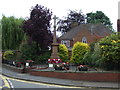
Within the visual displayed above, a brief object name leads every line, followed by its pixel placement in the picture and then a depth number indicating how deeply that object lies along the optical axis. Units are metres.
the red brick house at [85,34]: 38.05
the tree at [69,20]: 52.28
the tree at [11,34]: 36.25
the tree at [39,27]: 29.06
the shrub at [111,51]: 15.02
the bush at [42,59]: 28.86
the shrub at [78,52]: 26.93
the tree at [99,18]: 65.25
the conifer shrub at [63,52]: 29.31
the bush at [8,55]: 29.77
